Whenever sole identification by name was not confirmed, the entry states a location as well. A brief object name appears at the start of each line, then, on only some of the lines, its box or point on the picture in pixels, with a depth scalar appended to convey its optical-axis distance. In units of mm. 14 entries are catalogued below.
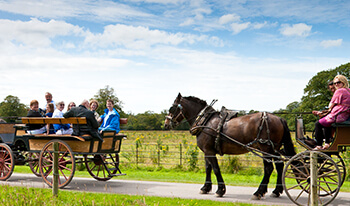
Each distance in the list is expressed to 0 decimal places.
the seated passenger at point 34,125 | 10656
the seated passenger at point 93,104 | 11602
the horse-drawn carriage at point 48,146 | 9648
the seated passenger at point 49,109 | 11438
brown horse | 8500
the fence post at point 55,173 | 8672
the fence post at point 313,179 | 6902
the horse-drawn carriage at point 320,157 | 7512
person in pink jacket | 7535
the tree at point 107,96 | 49881
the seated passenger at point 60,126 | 10320
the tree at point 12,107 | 63250
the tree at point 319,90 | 39125
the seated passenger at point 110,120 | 10930
